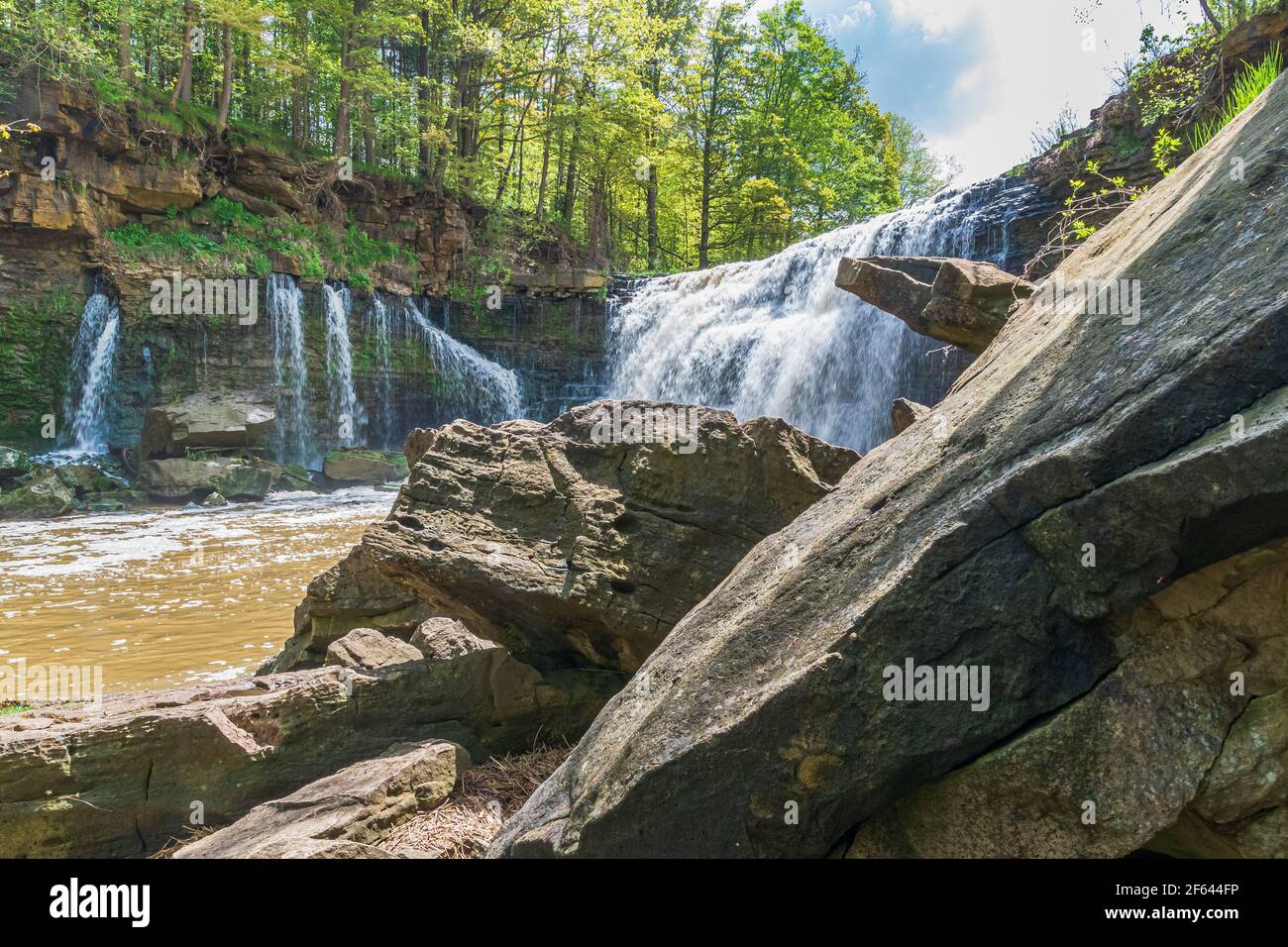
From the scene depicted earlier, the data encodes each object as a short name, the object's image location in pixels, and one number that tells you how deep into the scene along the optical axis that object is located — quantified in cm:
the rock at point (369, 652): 447
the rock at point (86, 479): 1569
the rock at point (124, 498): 1566
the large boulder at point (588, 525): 400
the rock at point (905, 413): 478
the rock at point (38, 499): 1424
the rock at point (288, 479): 1773
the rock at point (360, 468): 1906
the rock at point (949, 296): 513
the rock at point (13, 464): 1558
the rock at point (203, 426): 1722
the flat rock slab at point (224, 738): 344
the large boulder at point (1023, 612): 205
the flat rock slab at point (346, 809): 292
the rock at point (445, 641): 439
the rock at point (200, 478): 1612
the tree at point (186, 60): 1994
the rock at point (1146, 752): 204
